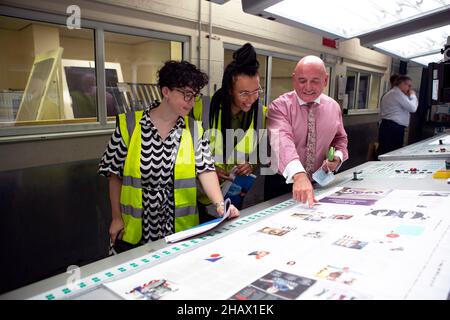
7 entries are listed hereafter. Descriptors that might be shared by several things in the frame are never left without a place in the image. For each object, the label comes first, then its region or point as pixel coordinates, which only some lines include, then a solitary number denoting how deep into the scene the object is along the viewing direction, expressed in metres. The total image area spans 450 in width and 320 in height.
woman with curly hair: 1.31
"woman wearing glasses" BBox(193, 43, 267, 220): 1.58
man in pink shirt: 1.66
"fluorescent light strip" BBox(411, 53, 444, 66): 4.18
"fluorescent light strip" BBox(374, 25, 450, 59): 3.06
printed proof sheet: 0.75
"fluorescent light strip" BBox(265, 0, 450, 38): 1.91
